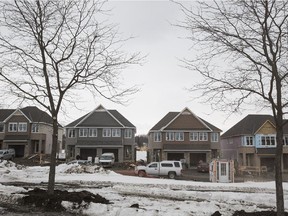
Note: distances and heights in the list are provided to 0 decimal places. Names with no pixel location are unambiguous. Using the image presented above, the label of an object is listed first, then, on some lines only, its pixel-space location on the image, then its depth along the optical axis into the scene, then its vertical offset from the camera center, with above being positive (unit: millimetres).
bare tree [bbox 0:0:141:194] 13248 +3941
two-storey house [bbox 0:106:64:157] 57188 +4403
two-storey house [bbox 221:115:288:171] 53938 +2943
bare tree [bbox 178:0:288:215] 9641 +3276
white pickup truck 35781 -819
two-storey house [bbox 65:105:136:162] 54344 +3656
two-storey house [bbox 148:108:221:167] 53531 +3413
